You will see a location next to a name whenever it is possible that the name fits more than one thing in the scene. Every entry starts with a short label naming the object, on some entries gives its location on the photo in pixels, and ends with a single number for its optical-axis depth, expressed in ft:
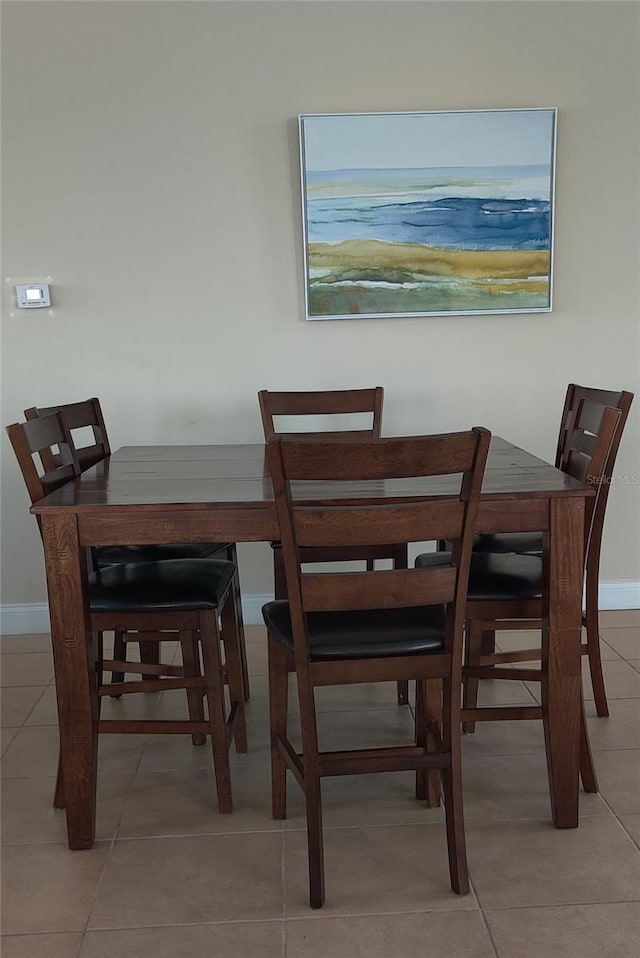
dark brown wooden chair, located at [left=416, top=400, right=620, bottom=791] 7.04
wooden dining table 6.55
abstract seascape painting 10.73
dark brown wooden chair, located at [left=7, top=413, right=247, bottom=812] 6.98
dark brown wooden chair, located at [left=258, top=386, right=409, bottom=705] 10.07
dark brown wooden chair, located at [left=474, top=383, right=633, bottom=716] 8.29
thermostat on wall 11.00
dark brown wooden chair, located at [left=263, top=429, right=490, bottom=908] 5.42
